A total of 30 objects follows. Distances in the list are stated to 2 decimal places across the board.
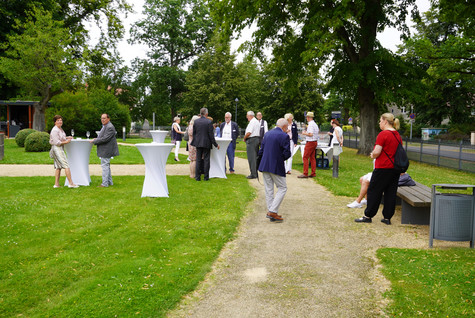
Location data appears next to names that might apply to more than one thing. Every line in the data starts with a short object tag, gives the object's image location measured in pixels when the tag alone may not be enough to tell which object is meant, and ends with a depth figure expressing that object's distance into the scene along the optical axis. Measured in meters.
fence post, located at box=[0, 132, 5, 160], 15.46
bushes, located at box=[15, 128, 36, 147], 21.02
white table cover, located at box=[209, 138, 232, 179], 11.20
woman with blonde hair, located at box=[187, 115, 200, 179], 11.04
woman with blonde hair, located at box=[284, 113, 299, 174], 12.22
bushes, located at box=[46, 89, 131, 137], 32.25
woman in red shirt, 6.18
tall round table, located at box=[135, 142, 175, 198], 8.40
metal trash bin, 5.21
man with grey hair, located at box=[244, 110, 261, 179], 10.94
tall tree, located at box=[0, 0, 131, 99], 29.52
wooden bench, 6.52
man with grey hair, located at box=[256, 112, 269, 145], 11.29
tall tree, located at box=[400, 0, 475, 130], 18.45
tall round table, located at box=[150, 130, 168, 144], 16.24
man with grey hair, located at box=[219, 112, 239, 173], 11.95
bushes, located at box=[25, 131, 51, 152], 18.81
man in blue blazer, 6.66
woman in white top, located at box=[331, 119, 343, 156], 12.05
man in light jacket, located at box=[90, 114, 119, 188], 9.11
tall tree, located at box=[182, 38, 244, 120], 45.84
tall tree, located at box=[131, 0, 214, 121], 48.22
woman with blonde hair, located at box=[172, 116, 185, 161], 15.93
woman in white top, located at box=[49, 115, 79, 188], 9.08
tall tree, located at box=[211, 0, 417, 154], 18.92
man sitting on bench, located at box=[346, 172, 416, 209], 7.23
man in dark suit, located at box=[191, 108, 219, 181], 10.25
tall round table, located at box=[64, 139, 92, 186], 9.77
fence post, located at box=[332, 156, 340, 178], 11.98
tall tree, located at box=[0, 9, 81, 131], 25.14
